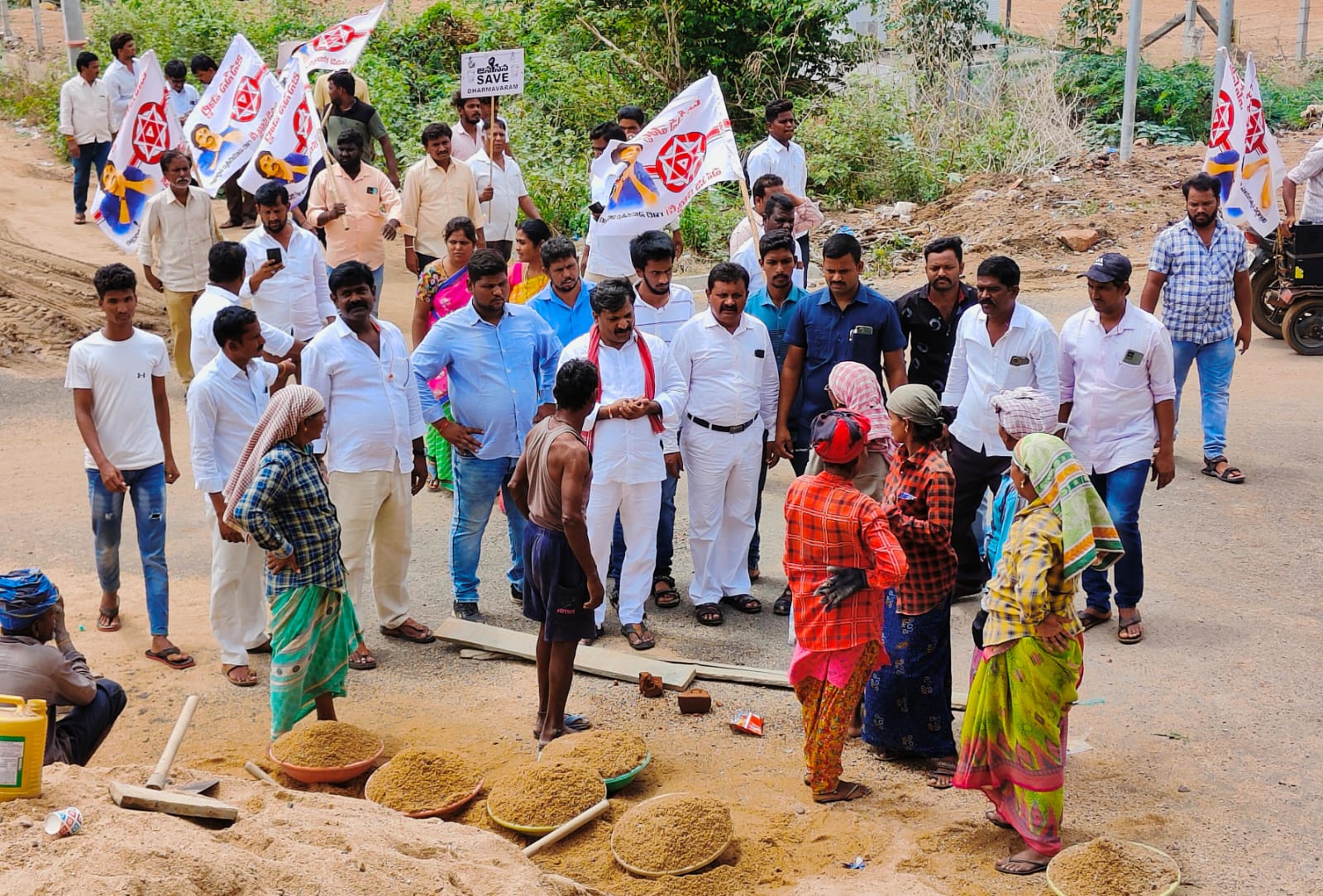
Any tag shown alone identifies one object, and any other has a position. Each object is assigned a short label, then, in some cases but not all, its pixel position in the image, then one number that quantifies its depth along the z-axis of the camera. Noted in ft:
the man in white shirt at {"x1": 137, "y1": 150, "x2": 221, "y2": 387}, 34.73
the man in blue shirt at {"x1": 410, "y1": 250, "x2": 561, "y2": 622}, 24.18
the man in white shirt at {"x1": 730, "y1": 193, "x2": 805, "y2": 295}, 29.53
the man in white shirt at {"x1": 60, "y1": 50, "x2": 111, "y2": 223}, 52.39
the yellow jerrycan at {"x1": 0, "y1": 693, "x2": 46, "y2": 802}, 13.73
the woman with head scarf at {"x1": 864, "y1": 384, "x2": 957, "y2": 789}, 18.44
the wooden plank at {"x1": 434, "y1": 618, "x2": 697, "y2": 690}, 22.36
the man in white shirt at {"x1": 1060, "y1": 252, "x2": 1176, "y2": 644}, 23.16
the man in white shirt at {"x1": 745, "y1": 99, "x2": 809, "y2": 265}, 38.88
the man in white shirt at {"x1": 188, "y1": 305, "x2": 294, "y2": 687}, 21.89
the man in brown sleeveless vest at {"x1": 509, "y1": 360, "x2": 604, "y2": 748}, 19.12
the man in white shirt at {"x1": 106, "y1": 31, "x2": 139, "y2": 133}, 52.80
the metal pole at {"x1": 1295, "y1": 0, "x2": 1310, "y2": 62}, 79.56
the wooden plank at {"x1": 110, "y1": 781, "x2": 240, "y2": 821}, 14.67
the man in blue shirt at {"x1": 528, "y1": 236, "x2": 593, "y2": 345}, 26.37
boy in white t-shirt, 23.09
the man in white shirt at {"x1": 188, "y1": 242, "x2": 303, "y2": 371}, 24.61
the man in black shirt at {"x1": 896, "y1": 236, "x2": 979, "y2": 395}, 25.09
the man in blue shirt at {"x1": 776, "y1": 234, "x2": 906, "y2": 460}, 24.20
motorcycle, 38.73
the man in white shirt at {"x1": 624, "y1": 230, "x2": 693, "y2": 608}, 25.12
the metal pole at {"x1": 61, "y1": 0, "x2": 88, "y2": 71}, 57.41
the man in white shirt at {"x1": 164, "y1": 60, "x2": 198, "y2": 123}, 49.65
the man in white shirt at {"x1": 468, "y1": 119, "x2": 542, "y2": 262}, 38.34
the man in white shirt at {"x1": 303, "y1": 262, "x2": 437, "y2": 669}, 22.68
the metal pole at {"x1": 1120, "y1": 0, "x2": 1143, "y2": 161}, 55.47
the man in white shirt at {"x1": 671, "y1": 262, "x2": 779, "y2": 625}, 24.31
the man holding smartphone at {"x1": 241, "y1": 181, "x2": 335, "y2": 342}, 29.68
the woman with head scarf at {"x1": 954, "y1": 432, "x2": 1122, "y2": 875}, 16.19
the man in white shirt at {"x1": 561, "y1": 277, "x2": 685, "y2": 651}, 23.12
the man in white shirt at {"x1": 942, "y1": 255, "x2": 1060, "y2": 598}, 23.29
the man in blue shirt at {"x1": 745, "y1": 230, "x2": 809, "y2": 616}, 25.82
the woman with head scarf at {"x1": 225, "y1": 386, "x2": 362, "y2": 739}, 19.07
